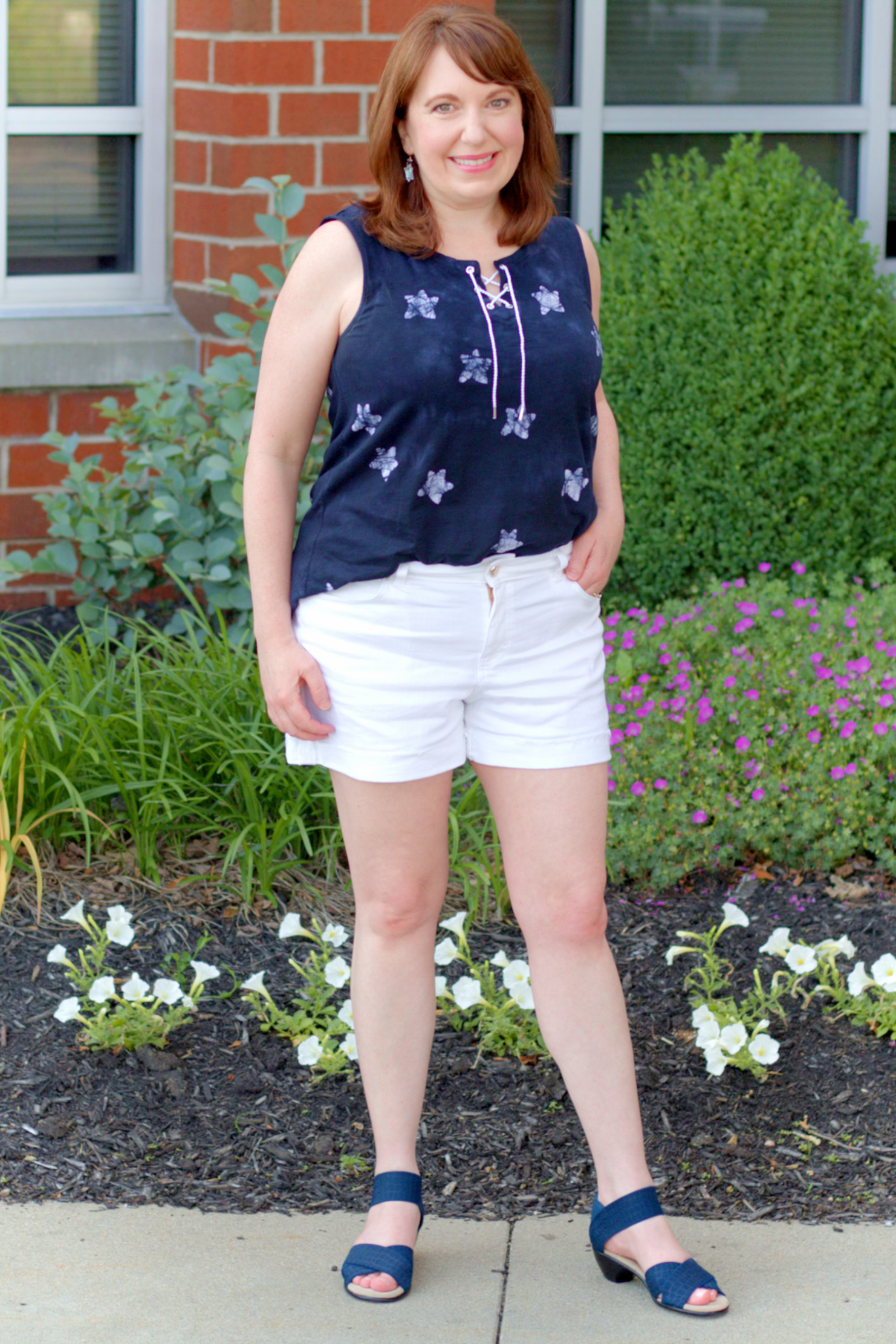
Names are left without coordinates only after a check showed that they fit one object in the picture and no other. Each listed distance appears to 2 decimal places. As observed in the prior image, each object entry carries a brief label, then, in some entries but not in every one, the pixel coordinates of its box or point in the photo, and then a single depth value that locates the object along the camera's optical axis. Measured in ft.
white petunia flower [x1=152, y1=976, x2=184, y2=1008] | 17.19
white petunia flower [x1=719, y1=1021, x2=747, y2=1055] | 16.41
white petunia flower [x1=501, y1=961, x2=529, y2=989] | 17.08
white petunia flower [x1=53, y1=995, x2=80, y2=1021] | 17.12
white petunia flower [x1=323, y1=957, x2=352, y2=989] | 17.38
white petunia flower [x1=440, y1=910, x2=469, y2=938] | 18.07
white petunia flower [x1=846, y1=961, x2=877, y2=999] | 17.19
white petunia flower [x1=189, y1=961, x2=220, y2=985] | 17.55
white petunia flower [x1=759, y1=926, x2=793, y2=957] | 17.85
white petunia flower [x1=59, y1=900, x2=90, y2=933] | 17.91
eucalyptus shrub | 25.20
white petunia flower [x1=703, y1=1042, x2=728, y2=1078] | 16.38
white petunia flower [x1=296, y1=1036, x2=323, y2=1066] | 16.59
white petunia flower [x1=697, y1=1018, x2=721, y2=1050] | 16.48
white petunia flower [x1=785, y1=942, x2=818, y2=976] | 17.54
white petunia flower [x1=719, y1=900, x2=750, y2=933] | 18.24
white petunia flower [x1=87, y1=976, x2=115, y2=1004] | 17.01
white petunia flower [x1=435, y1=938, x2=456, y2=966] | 17.76
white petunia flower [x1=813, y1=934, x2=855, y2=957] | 17.75
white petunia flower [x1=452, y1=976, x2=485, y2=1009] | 17.06
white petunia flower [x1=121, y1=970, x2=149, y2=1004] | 17.07
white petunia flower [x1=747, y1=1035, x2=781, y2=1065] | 16.33
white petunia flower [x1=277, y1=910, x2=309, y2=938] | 17.92
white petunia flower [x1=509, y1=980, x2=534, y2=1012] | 16.95
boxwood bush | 25.97
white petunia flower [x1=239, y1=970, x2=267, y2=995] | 17.41
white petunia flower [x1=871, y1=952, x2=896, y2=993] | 17.18
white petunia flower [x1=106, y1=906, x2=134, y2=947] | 17.90
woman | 12.17
